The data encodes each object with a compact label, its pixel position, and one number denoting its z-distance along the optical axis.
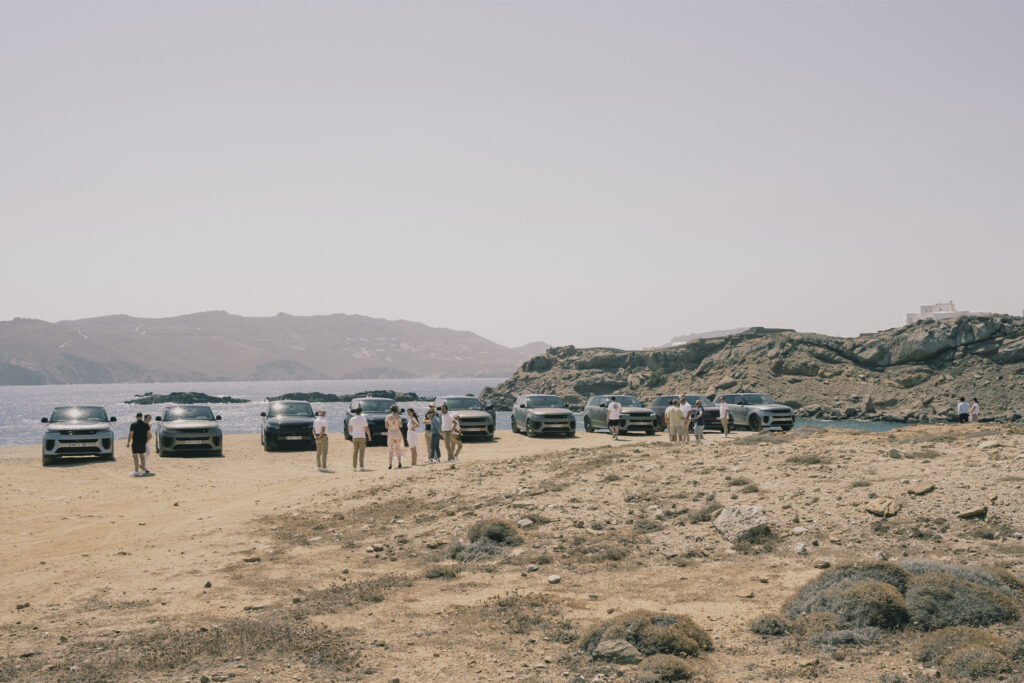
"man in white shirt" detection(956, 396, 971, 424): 34.76
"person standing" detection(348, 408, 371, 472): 21.59
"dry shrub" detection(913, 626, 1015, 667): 6.52
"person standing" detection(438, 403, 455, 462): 23.31
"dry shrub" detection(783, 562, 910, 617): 7.90
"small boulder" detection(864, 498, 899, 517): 11.42
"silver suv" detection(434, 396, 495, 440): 29.69
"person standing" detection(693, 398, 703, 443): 26.06
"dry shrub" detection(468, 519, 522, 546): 11.85
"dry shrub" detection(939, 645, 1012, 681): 6.12
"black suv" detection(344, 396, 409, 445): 29.06
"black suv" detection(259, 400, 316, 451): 27.66
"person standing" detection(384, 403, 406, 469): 21.75
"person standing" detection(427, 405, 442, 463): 22.86
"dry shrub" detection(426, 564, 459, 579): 10.30
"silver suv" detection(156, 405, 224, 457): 25.58
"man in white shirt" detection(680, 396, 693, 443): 25.28
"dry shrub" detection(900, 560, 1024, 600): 8.07
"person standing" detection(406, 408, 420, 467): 22.39
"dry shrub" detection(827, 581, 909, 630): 7.43
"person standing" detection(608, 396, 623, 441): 28.70
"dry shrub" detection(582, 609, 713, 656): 6.94
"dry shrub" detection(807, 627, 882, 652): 7.12
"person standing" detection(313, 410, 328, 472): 22.50
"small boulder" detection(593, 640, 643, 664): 6.76
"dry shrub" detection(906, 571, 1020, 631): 7.34
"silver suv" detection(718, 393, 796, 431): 30.67
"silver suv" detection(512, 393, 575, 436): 31.06
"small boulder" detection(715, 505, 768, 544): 11.23
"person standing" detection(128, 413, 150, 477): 21.08
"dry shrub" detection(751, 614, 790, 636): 7.52
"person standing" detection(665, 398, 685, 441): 24.81
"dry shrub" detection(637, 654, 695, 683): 6.36
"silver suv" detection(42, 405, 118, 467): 23.38
